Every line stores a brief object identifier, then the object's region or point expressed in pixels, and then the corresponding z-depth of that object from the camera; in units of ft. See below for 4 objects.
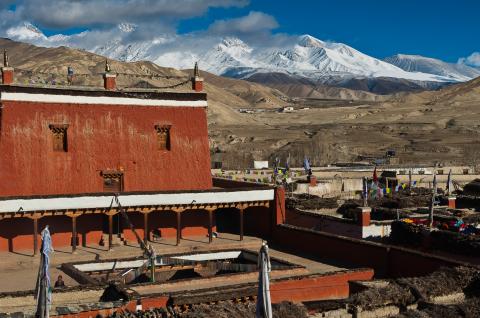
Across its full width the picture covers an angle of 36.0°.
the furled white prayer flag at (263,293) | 48.52
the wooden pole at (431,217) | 103.14
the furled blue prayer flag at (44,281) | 51.29
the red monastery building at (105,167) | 101.04
